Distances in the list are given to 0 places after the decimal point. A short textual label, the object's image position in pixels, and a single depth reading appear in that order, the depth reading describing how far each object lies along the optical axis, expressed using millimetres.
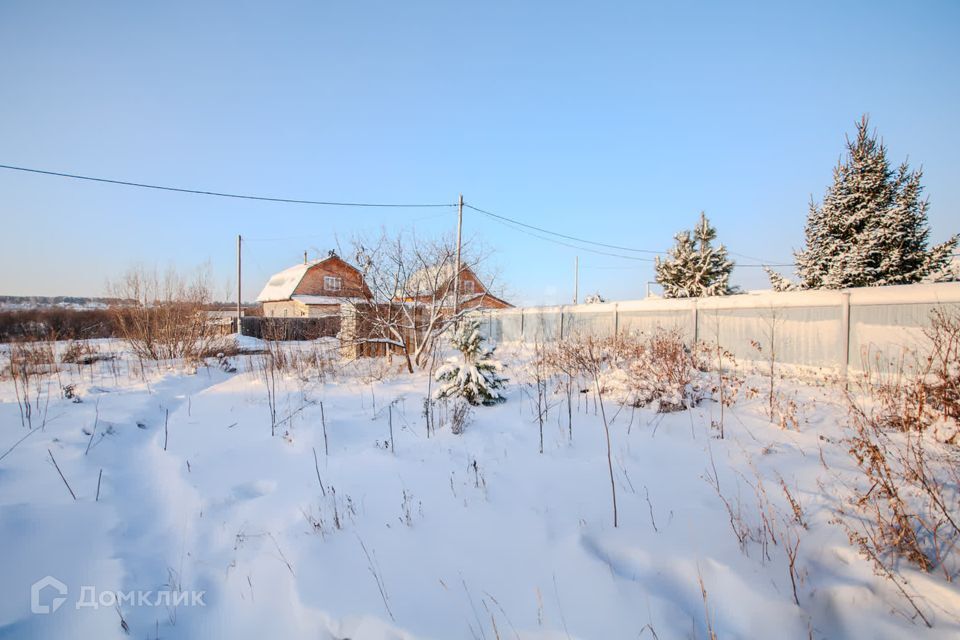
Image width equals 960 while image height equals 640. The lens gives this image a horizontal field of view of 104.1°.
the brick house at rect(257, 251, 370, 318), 27125
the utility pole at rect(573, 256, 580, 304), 33594
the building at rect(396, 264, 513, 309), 9516
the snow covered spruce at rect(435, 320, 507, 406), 5336
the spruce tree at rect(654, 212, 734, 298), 20781
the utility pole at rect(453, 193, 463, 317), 9844
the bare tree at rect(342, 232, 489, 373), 9172
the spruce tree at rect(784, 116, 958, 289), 11617
